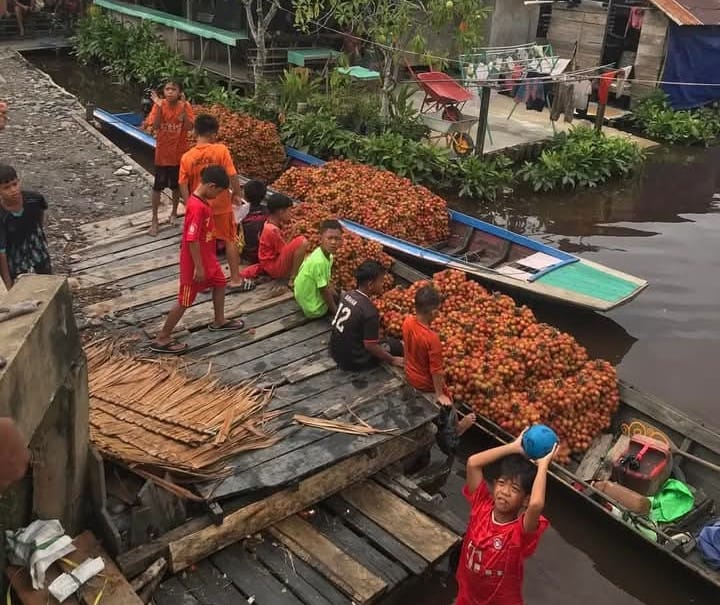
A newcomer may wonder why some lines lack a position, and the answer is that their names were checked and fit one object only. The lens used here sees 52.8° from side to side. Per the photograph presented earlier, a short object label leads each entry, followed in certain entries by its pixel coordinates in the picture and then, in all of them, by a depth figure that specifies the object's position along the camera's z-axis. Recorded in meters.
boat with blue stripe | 8.70
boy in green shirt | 6.65
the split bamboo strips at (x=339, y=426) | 5.39
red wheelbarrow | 13.86
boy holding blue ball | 3.73
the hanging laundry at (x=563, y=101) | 15.56
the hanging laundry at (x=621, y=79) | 16.16
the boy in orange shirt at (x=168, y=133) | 8.70
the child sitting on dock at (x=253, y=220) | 8.15
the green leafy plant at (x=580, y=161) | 14.41
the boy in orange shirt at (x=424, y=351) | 5.60
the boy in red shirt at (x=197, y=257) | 5.78
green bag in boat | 5.96
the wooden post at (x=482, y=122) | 13.49
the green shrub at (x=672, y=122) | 17.61
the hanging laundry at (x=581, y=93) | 16.34
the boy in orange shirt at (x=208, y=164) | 7.37
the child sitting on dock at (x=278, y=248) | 7.46
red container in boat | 6.05
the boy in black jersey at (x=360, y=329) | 5.95
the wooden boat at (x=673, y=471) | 5.57
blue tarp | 17.94
